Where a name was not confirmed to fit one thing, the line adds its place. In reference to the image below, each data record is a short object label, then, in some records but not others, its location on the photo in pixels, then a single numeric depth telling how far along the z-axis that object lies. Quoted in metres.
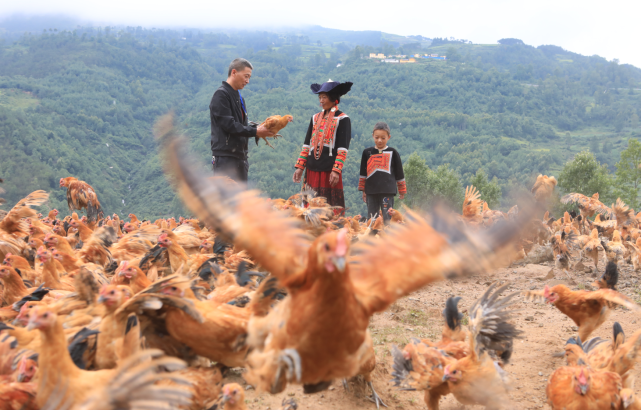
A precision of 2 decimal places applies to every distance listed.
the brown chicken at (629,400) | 3.19
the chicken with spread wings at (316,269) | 2.14
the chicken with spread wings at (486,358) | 3.51
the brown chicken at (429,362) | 3.62
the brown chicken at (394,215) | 8.84
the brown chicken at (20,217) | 6.54
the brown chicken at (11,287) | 3.96
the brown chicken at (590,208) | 13.02
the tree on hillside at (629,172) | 26.14
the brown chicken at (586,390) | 3.25
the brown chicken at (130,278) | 3.71
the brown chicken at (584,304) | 4.54
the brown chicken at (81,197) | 9.09
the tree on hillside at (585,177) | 27.75
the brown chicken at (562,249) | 8.30
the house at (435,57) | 107.94
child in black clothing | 8.03
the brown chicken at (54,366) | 2.25
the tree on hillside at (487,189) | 32.53
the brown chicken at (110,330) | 2.75
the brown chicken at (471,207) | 9.20
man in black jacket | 6.20
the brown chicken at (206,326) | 2.86
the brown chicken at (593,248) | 8.52
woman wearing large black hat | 7.27
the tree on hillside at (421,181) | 30.89
